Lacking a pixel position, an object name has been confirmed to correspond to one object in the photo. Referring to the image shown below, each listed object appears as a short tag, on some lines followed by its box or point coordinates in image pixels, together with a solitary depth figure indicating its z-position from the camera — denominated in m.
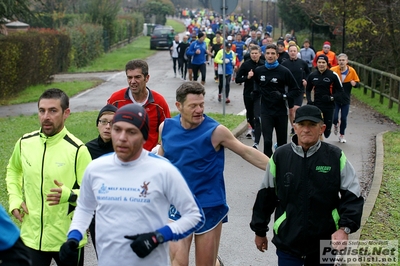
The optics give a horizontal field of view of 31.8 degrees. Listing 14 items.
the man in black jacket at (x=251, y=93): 13.76
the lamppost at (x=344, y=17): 25.19
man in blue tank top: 5.78
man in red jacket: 7.40
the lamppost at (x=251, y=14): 95.79
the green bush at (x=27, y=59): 24.47
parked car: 53.59
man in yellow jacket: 5.16
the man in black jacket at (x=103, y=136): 6.30
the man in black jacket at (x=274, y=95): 11.22
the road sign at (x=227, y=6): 17.05
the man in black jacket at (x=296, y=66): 15.62
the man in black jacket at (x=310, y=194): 4.98
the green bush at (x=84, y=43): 38.59
